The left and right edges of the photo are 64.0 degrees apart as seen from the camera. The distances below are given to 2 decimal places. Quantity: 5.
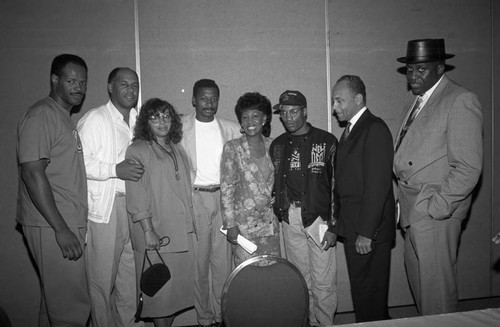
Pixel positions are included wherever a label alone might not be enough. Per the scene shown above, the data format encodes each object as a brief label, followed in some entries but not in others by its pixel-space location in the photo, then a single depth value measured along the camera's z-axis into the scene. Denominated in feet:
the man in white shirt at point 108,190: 9.68
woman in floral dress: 10.23
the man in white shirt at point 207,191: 11.15
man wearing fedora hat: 8.33
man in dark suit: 8.59
